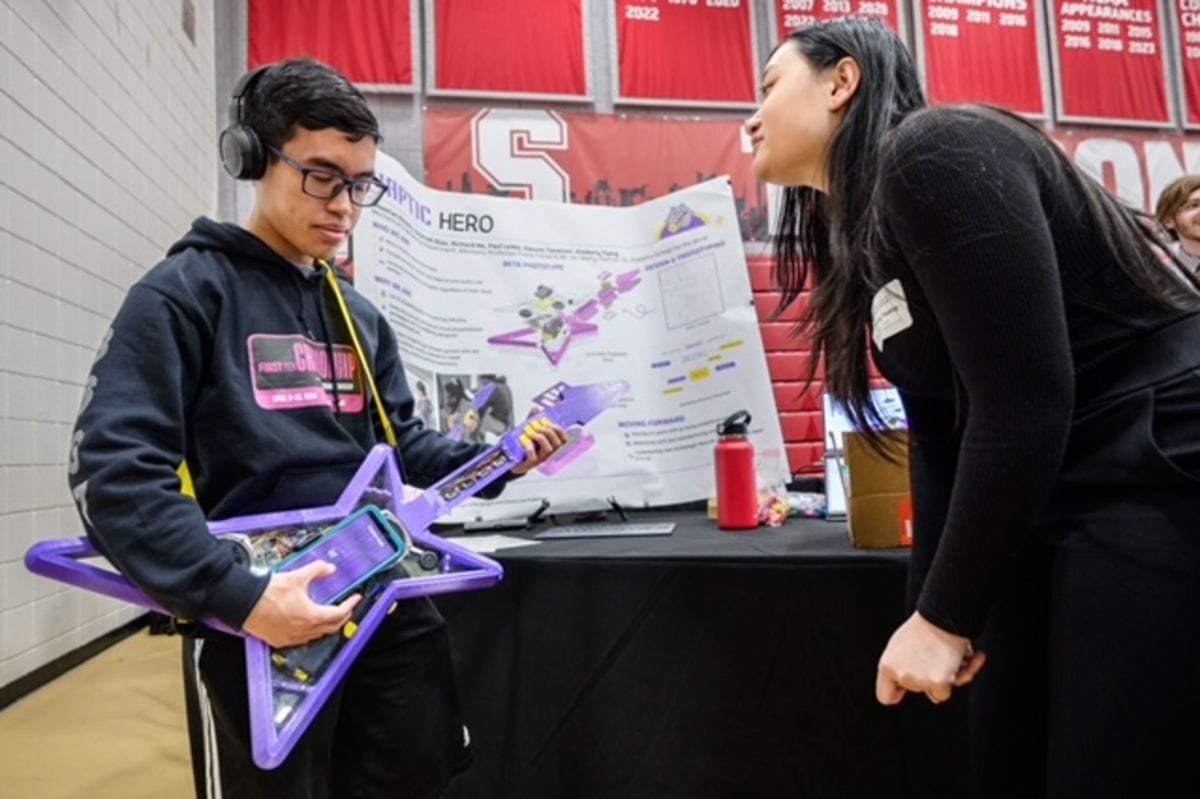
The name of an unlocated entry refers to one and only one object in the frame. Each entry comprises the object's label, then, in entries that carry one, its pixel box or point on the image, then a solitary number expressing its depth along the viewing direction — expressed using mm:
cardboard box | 1347
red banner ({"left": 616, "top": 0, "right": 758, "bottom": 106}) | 3510
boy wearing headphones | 804
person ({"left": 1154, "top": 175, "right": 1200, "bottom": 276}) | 2617
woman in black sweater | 615
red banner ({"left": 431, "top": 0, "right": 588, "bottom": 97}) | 3371
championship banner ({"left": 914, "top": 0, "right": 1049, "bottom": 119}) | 3777
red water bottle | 1696
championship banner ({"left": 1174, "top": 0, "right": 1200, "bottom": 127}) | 4004
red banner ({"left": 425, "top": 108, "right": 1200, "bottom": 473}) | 3096
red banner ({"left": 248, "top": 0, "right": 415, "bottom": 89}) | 3246
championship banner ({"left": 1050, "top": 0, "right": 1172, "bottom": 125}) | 3873
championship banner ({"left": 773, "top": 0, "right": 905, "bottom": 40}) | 3701
